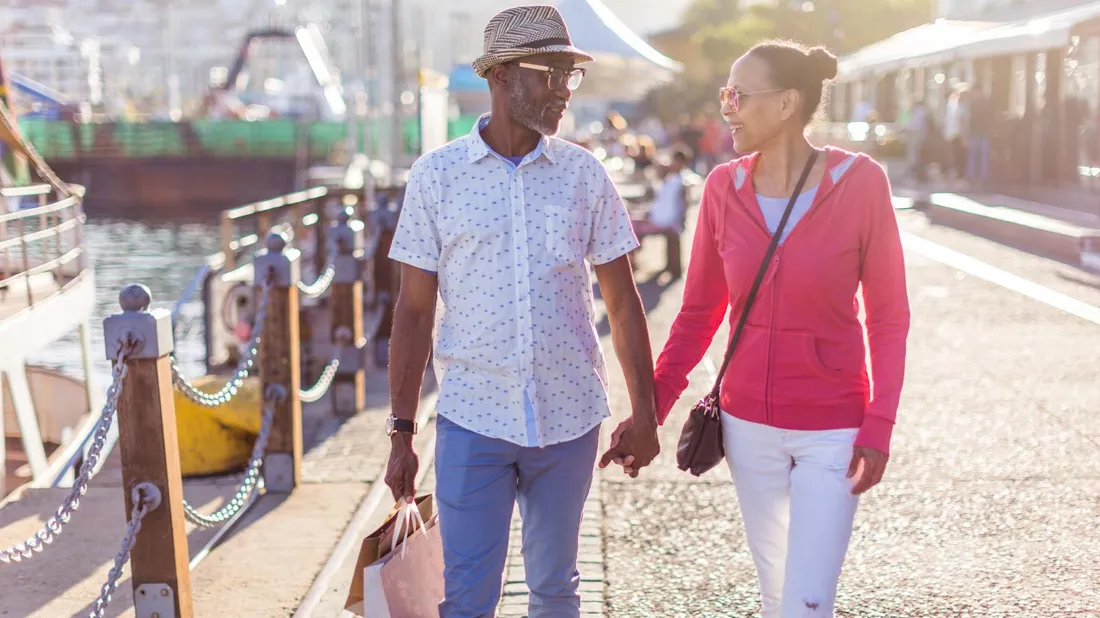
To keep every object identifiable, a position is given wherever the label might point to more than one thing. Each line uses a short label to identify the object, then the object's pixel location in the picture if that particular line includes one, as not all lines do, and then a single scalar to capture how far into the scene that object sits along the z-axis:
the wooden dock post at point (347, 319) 8.49
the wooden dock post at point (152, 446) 4.08
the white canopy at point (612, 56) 22.64
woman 3.18
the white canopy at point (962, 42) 18.14
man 3.15
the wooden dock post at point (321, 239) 15.16
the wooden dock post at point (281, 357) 6.36
